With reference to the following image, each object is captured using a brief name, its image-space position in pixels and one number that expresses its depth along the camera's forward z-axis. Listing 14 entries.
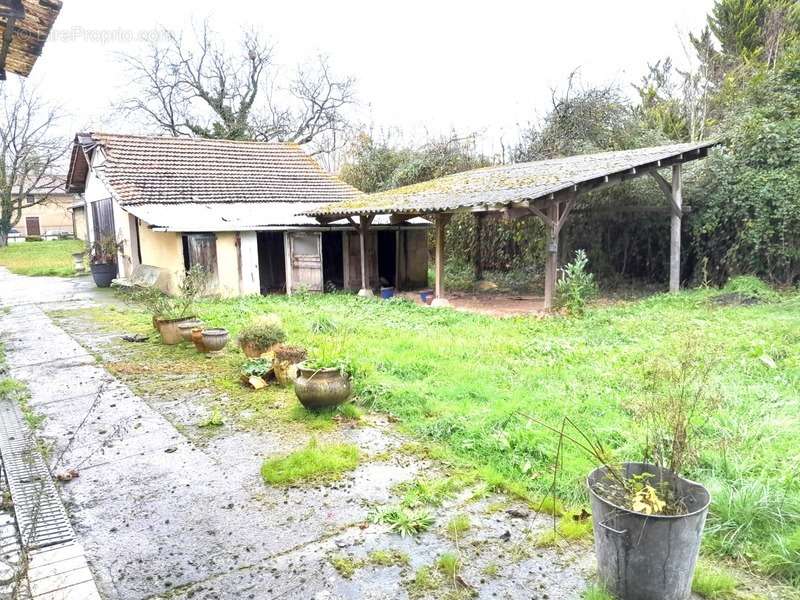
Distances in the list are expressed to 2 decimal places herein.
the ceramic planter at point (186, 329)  8.48
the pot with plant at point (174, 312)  8.53
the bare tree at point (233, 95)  30.42
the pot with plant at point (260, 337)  7.15
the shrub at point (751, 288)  10.06
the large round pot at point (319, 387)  5.16
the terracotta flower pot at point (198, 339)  7.91
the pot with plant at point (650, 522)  2.44
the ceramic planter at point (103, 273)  16.81
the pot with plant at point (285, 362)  6.23
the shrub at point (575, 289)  9.63
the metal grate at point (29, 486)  3.31
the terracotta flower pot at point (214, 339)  7.77
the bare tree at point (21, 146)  33.06
